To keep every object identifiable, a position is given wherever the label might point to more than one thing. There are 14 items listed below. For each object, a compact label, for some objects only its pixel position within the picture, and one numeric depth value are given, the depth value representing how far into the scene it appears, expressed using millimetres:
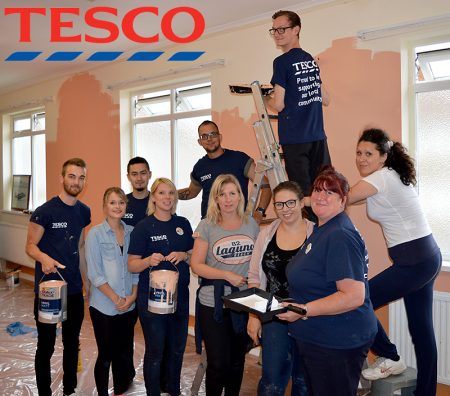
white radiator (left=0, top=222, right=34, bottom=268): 6801
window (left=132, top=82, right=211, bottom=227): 4836
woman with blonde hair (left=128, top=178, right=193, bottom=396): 2551
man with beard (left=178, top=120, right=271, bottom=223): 3002
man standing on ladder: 2398
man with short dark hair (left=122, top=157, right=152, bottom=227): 3098
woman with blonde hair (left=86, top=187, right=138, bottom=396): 2646
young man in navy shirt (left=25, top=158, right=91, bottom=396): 2709
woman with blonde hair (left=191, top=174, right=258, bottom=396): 2357
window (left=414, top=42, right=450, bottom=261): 3232
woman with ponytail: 2303
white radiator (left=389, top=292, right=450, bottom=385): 2967
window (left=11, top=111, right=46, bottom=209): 7184
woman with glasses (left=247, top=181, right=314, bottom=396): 2094
